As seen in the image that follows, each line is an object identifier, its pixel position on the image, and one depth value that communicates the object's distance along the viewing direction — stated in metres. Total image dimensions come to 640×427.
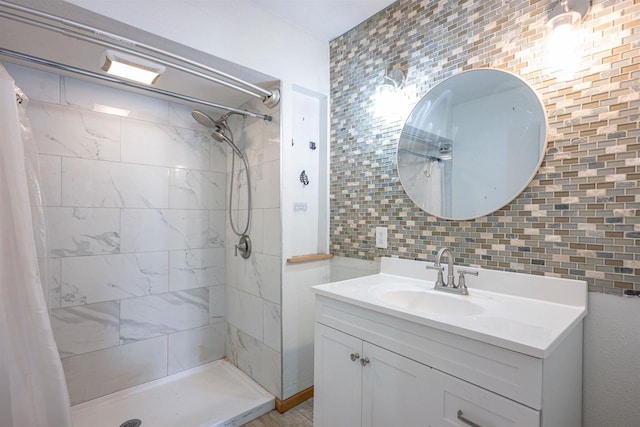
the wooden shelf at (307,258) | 1.90
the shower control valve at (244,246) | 2.16
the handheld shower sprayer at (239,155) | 2.12
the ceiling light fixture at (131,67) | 1.32
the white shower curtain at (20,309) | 1.03
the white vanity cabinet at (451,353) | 0.84
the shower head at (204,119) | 2.01
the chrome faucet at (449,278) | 1.33
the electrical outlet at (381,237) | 1.76
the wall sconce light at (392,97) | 1.67
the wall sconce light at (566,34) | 1.10
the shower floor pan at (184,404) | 1.74
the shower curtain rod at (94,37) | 1.04
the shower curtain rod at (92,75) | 1.16
